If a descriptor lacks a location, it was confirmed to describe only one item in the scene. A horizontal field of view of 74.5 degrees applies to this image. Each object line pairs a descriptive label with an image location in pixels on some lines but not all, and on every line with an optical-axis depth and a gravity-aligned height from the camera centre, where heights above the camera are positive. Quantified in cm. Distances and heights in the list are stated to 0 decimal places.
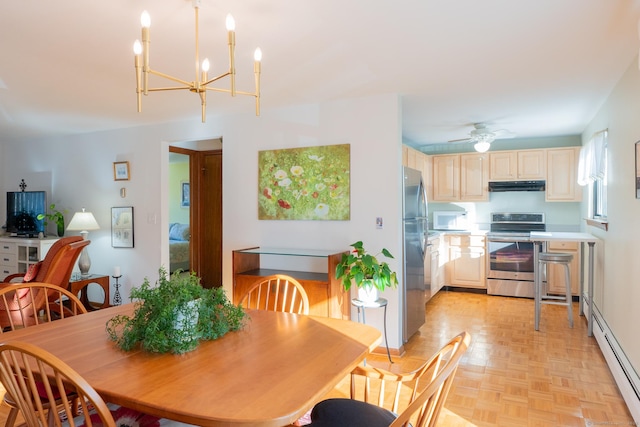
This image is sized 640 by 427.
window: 371 +33
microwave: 641 -22
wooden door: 597 -12
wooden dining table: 110 -52
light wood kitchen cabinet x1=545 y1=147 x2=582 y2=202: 554 +41
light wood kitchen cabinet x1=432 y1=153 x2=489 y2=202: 609 +43
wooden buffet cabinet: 341 -60
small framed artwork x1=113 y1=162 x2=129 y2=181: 503 +44
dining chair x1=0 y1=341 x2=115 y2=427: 108 -49
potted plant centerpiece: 146 -41
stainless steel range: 557 -74
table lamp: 491 -23
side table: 457 -88
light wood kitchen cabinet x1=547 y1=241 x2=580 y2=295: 540 -87
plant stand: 330 -77
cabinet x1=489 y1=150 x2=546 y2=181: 572 +57
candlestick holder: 502 -105
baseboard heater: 247 -111
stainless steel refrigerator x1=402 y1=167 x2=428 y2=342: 364 -38
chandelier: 154 +61
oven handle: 552 -44
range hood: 572 +29
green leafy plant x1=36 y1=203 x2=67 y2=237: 536 -13
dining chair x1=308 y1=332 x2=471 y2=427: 110 -61
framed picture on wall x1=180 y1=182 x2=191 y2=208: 800 +23
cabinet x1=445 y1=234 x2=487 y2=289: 592 -78
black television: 555 -6
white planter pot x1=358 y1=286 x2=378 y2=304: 331 -69
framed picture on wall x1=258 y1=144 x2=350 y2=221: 376 +22
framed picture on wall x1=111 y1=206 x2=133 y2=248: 503 -24
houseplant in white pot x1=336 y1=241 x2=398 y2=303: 327 -53
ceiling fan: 488 +84
